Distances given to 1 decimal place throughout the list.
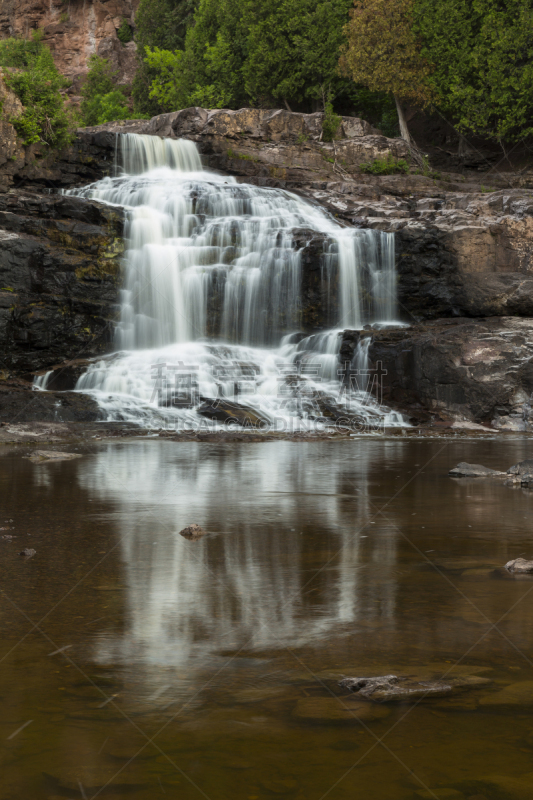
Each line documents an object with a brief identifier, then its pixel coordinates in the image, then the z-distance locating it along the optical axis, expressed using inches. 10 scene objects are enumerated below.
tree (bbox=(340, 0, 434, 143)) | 1312.7
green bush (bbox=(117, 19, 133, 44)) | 2150.2
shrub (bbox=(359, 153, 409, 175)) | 1222.9
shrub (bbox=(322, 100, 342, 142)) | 1262.3
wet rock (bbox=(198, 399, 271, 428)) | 632.4
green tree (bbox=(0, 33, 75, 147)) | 956.0
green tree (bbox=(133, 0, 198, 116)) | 1893.5
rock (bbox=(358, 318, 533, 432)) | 698.2
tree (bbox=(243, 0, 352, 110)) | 1428.4
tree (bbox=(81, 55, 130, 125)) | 1737.2
